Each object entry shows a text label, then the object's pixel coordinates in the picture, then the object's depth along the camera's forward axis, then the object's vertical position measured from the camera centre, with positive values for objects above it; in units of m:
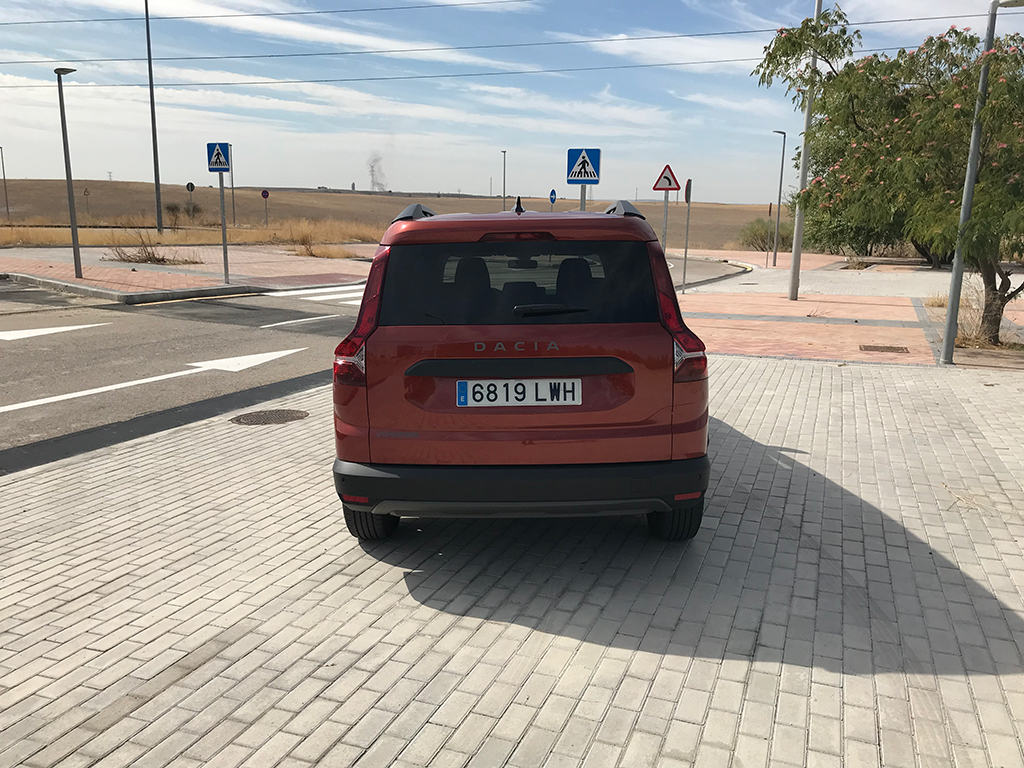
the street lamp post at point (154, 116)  43.44 +4.44
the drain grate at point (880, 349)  12.19 -1.93
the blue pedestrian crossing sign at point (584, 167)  13.69 +0.72
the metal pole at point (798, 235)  18.33 -0.47
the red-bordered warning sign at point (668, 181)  17.20 +0.63
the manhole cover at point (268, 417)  7.66 -1.95
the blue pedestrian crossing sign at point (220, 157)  18.36 +1.01
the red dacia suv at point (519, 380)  3.87 -0.78
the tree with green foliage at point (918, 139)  10.21 +1.05
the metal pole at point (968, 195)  9.69 +0.28
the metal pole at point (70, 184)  17.95 +0.47
